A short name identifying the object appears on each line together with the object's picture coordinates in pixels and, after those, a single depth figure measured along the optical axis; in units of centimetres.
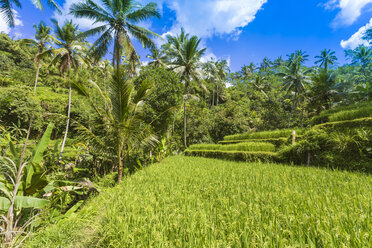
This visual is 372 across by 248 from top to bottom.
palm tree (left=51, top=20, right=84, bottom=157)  1187
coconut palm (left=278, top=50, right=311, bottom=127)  2330
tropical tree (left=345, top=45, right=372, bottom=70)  2574
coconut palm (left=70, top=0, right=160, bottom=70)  1002
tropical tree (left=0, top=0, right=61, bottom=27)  632
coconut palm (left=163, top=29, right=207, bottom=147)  1530
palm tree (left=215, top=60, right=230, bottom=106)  3256
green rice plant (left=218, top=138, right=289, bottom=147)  852
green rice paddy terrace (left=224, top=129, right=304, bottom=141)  936
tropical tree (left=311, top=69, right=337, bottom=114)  1783
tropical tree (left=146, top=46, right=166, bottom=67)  2078
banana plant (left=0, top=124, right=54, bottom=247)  206
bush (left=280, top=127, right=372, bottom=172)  474
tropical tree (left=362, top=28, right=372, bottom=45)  1927
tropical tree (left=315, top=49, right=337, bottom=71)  3309
